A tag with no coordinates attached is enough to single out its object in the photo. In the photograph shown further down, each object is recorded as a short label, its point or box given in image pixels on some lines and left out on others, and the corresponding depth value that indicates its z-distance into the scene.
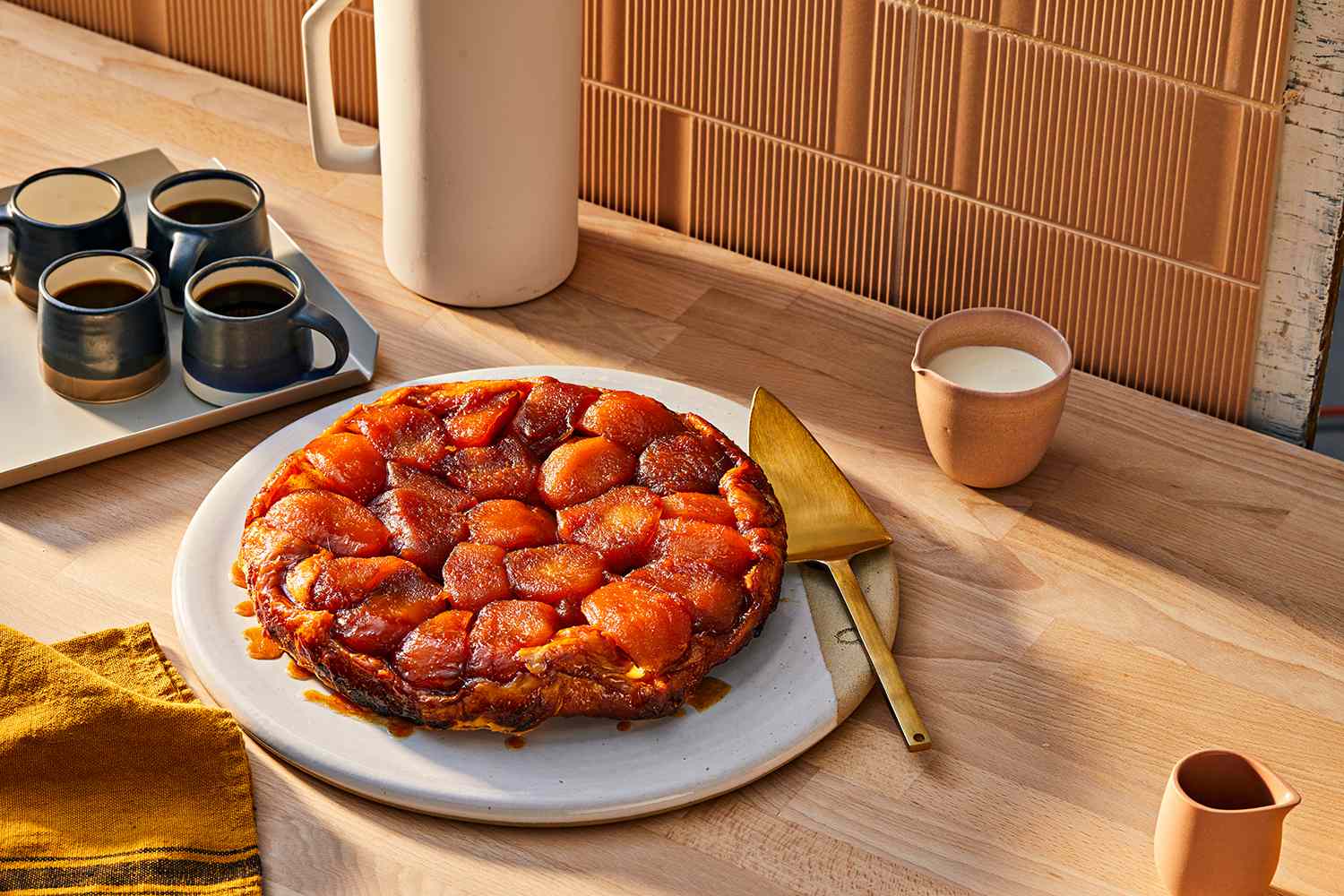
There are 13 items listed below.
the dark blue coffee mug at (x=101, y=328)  1.84
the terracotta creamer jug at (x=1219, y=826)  1.60
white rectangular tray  1.84
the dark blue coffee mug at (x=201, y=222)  1.91
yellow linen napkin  1.63
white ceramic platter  1.66
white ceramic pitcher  1.87
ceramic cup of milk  1.81
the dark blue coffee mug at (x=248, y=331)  1.86
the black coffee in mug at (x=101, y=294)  1.87
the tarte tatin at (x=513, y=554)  1.66
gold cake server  1.75
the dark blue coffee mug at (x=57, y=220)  1.92
